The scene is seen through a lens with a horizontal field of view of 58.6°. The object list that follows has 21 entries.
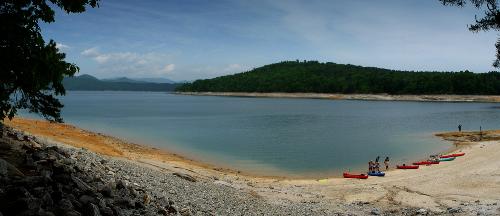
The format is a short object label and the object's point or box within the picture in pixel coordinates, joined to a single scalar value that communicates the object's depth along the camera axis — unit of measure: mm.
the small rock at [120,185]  15205
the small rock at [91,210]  11602
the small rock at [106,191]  13578
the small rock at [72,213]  10916
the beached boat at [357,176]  34500
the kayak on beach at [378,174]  35325
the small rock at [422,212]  21556
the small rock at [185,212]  16120
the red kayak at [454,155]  43809
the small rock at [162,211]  14779
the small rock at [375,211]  22328
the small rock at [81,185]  12898
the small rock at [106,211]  12133
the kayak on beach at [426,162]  40719
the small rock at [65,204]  11059
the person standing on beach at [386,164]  39569
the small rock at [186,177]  26355
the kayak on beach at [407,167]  38812
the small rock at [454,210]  20988
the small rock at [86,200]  12003
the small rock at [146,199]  15207
